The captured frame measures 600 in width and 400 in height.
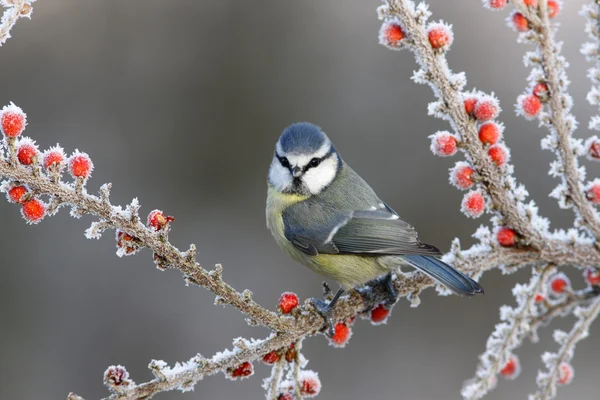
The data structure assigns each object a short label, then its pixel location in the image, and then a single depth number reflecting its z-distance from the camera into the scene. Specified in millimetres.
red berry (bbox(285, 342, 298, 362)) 3291
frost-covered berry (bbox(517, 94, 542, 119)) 3283
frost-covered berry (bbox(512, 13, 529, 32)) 3274
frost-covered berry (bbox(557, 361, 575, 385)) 3325
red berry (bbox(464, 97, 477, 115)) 3286
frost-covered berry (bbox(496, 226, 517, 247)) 3318
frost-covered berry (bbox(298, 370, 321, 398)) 3297
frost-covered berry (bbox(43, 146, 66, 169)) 3235
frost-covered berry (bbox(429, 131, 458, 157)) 3285
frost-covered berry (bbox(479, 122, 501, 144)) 3292
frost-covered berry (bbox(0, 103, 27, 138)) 3231
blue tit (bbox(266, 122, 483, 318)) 3407
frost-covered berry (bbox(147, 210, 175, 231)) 3243
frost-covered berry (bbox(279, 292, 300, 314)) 3292
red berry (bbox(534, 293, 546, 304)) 3339
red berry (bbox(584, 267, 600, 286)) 3339
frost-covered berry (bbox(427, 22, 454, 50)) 3273
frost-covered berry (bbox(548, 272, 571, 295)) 3345
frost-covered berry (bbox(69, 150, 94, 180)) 3238
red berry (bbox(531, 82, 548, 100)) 3283
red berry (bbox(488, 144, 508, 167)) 3295
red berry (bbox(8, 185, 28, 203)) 3232
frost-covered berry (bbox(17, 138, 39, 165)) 3233
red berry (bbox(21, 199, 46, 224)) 3233
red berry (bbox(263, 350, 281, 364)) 3288
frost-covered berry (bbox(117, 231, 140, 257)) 3242
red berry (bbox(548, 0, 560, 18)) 3285
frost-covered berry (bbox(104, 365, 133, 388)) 3237
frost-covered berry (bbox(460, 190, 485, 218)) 3298
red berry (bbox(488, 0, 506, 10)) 3268
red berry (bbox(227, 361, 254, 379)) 3277
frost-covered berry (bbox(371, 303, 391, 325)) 3338
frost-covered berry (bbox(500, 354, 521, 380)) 3361
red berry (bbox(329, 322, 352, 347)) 3321
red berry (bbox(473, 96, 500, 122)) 3281
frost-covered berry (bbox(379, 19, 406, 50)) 3275
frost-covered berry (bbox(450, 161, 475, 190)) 3296
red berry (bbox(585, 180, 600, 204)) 3306
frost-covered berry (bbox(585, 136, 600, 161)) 3291
